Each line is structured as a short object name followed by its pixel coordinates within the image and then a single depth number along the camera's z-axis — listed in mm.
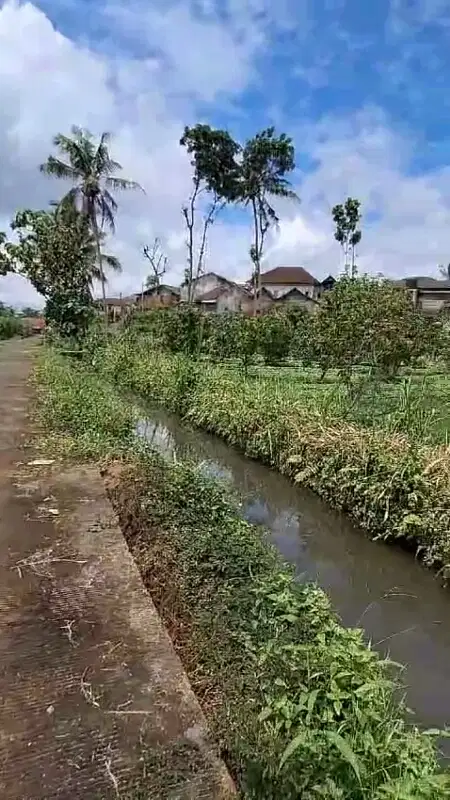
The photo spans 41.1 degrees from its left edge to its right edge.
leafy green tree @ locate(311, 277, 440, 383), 8469
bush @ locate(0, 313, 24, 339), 37188
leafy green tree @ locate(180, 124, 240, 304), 28766
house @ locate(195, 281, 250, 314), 42844
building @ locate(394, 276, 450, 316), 23970
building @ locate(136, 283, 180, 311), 40719
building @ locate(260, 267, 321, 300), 48172
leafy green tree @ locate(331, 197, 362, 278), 37000
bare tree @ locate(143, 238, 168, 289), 37375
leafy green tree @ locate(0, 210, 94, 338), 19562
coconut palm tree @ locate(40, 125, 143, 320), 25859
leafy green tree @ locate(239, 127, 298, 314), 29203
